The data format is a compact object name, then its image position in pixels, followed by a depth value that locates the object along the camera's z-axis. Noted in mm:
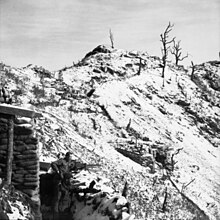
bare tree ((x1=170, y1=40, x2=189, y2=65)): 51716
